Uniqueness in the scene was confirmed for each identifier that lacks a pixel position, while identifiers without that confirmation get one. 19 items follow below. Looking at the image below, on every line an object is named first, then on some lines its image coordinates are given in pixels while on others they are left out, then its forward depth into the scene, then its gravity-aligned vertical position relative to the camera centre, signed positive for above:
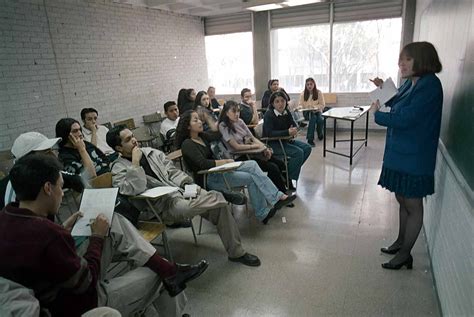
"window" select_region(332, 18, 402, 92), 6.43 +0.25
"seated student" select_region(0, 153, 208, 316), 1.22 -0.69
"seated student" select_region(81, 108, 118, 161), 4.10 -0.59
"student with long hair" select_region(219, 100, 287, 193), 3.53 -0.76
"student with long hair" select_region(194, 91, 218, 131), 3.82 -0.55
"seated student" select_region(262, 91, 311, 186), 3.89 -0.70
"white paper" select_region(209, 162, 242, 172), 2.87 -0.82
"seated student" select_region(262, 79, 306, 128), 6.17 -0.47
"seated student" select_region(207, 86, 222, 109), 6.81 -0.49
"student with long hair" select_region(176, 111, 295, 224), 3.04 -0.93
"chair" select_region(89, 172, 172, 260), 2.27 -1.05
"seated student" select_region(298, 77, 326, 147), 6.27 -0.68
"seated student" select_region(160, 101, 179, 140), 5.27 -0.68
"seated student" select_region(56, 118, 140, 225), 2.78 -0.60
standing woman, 1.98 -0.46
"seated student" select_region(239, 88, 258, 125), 5.00 -0.58
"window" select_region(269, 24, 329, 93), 7.01 +0.28
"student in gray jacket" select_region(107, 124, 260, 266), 2.38 -0.88
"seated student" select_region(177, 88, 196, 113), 5.89 -0.39
